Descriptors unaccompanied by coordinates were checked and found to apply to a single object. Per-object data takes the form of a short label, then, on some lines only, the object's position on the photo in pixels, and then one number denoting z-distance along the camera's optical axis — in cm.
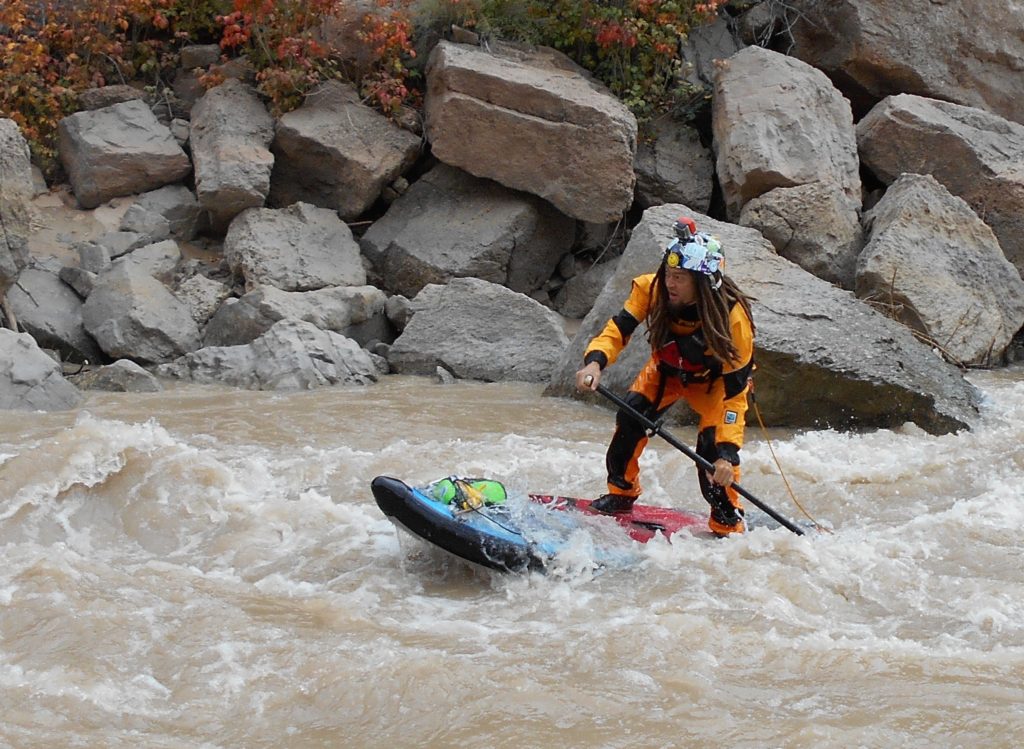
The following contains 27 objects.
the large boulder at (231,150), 1912
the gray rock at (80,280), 1748
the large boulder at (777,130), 2008
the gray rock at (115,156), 1970
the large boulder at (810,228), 1941
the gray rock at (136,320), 1652
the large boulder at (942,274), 1809
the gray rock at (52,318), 1666
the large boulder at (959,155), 2116
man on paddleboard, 937
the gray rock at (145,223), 1944
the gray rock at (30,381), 1370
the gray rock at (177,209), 1984
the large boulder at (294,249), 1848
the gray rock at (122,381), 1521
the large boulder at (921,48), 2369
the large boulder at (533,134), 1959
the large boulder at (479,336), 1694
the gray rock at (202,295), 1795
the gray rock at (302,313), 1689
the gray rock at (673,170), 2187
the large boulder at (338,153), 2022
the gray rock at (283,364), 1570
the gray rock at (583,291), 2067
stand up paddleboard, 864
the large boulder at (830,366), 1440
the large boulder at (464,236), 1962
